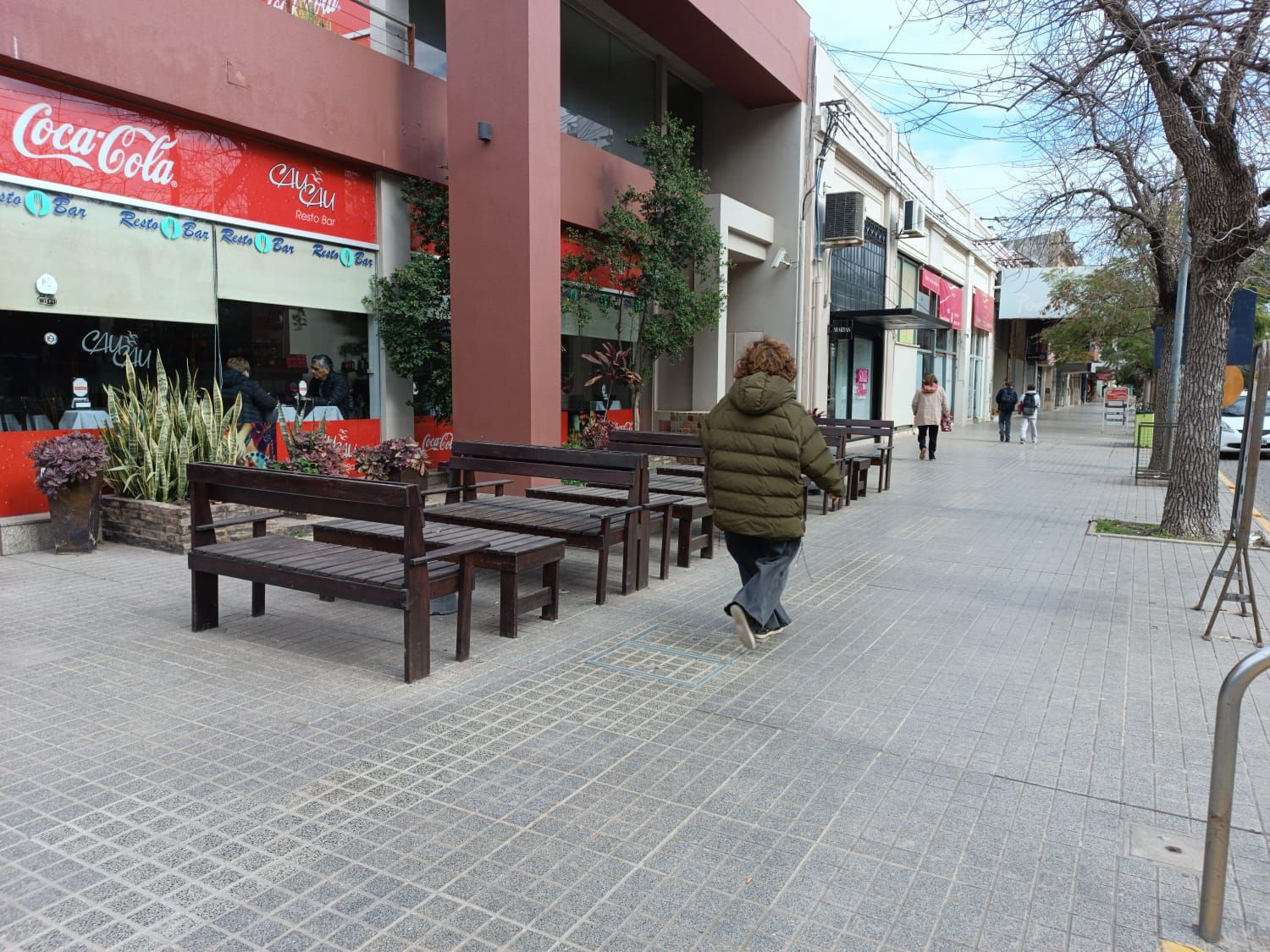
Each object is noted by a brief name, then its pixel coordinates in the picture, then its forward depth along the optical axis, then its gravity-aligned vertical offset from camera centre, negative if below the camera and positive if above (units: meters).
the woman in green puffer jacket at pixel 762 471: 5.43 -0.45
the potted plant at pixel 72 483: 7.54 -0.78
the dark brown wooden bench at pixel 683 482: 7.82 -0.88
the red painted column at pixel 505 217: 10.33 +2.11
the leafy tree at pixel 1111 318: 25.23 +2.72
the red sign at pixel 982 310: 42.03 +4.35
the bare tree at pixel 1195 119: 7.19 +2.61
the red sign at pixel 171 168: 8.09 +2.38
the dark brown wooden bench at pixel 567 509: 6.52 -0.90
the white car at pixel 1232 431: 20.86 -0.70
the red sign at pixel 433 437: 12.47 -0.60
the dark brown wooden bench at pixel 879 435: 13.93 -0.59
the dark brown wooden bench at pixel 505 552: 5.52 -1.01
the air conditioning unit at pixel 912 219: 25.83 +5.21
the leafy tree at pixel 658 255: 14.10 +2.33
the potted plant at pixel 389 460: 9.70 -0.72
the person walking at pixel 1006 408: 25.80 -0.26
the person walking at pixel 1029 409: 24.56 -0.26
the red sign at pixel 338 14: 10.79 +4.74
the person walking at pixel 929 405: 18.70 -0.14
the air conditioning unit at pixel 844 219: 19.27 +3.90
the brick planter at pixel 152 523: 8.00 -1.19
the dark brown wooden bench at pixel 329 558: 4.71 -0.98
